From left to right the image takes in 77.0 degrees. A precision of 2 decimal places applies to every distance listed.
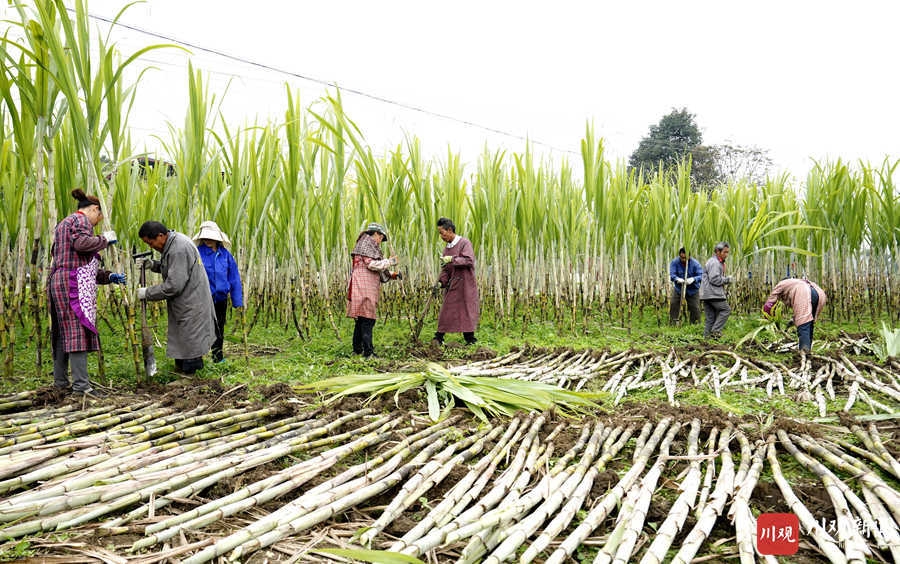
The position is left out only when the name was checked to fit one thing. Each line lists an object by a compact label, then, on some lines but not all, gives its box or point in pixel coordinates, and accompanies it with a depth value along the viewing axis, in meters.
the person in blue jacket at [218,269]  4.20
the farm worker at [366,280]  4.57
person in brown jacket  5.28
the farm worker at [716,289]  6.16
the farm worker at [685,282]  6.73
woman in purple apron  3.11
